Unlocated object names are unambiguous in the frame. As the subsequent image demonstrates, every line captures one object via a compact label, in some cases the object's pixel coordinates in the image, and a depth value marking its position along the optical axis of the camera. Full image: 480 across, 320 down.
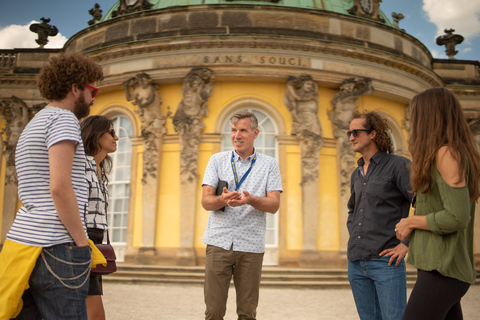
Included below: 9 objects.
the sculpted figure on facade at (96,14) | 18.92
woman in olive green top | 2.65
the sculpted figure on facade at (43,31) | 18.92
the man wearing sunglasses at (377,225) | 3.42
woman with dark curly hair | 3.71
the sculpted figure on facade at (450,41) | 19.67
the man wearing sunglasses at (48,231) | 2.43
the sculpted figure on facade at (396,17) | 19.05
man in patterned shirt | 3.69
